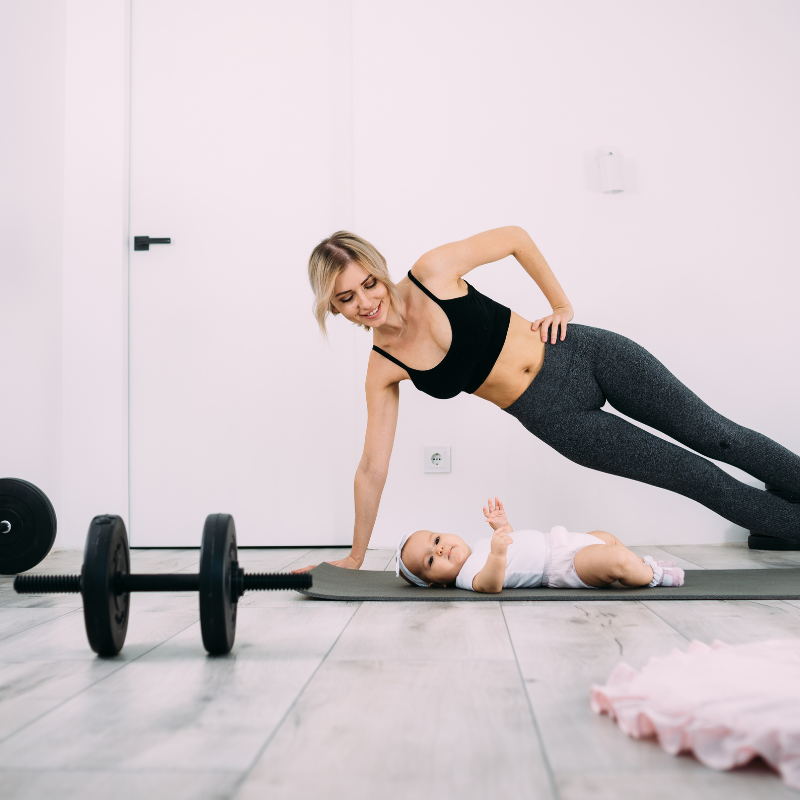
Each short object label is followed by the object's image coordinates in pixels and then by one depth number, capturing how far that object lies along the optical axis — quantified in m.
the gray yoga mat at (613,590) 1.47
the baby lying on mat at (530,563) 1.56
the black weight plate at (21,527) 1.83
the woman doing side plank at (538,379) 1.69
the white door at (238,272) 2.68
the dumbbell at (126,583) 0.99
